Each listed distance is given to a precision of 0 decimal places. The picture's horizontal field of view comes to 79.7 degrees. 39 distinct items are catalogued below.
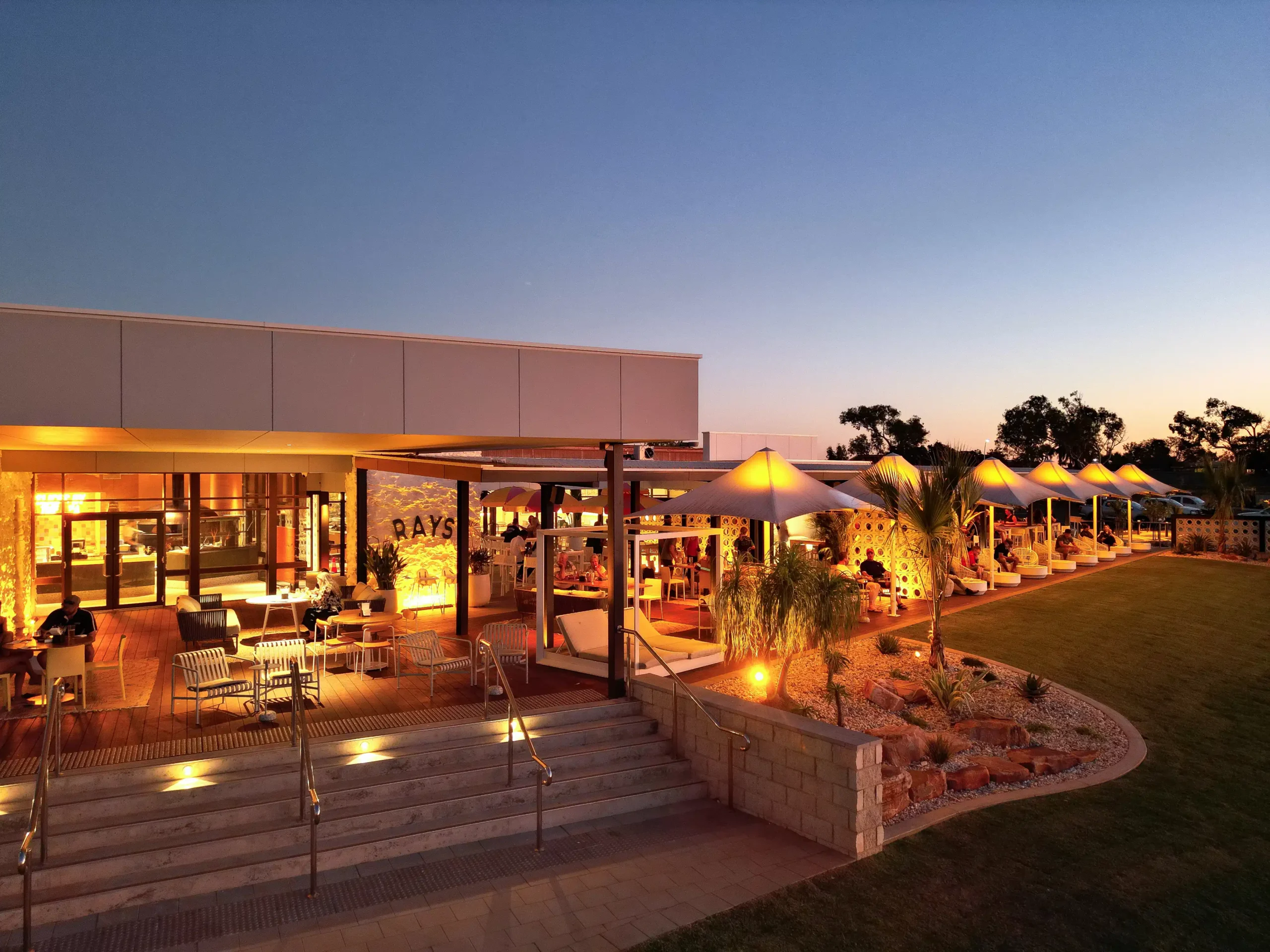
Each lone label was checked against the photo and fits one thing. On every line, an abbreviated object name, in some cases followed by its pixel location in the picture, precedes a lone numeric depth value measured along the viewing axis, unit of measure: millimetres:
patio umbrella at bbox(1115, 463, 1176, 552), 25547
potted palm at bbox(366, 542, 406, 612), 14961
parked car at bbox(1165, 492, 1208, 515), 32938
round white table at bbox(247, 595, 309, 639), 12156
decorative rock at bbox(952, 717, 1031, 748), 8805
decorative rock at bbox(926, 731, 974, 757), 8352
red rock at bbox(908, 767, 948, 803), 7473
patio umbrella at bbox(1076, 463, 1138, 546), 23828
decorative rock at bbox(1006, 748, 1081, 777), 8227
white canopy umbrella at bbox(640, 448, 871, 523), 10609
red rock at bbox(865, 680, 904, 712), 9438
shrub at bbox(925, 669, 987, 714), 9547
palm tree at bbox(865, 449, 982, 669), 10914
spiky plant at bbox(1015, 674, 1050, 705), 10172
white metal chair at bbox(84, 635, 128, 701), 8797
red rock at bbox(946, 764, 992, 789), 7738
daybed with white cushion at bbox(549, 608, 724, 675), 10234
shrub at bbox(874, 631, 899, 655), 11578
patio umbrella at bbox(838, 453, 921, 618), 13328
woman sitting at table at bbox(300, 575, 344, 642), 11414
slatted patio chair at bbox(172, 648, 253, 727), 7938
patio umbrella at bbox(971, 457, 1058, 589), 16984
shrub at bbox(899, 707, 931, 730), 9047
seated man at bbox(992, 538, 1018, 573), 18797
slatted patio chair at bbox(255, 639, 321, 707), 8453
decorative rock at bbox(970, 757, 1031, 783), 7934
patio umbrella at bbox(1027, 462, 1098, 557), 21203
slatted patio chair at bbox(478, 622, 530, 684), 9930
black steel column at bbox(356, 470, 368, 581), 16328
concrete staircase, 5508
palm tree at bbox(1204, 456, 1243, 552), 23188
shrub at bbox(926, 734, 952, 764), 8094
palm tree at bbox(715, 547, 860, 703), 9156
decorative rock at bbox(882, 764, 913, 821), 7125
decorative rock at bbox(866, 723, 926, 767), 7918
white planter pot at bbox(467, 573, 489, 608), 16016
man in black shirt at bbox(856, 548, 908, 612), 15648
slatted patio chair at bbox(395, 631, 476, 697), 9055
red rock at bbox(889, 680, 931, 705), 9781
